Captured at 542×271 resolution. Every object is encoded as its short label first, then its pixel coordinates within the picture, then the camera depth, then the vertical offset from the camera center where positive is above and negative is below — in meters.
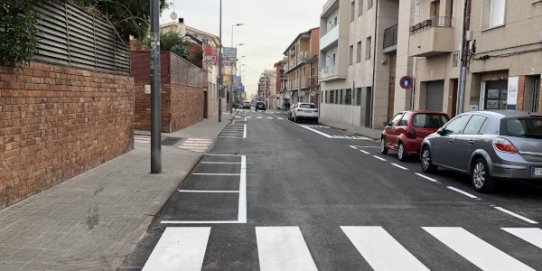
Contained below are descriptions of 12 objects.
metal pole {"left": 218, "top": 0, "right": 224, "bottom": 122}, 36.19 +2.52
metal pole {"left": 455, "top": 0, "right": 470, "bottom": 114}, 15.84 +0.99
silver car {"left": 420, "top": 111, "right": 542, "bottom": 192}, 8.24 -0.85
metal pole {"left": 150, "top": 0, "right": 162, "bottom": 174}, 9.92 +0.09
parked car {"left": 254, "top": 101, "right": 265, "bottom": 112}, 78.19 -1.80
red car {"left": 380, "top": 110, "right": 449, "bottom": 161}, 13.59 -0.86
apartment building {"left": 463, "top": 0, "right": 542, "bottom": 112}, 13.86 +1.43
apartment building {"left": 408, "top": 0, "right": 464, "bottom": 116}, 19.11 +1.93
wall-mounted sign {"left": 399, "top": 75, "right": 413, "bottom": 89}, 20.44 +0.70
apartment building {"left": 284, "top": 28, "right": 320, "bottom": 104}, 63.92 +4.84
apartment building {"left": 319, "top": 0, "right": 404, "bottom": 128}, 29.82 +2.48
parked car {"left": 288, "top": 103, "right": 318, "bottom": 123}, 37.47 -1.26
